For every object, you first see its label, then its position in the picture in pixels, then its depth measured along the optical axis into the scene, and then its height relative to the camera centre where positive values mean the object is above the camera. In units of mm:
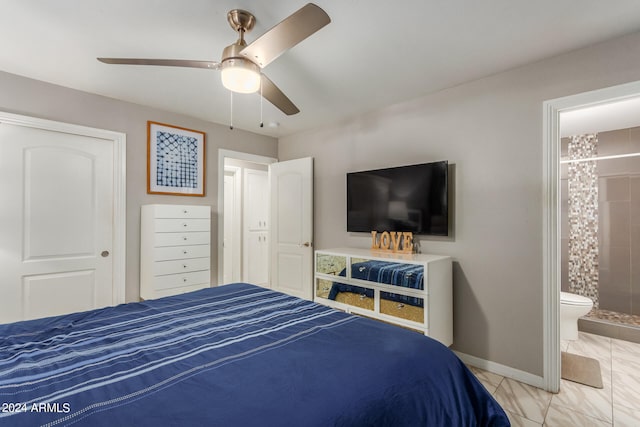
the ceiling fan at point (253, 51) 1336 +825
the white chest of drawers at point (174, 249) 2930 -339
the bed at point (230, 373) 822 -511
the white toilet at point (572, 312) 3020 -944
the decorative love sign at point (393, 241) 2918 -256
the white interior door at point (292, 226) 3852 -147
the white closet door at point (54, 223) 2479 -69
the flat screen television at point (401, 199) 2740 +154
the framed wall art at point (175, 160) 3248 +598
